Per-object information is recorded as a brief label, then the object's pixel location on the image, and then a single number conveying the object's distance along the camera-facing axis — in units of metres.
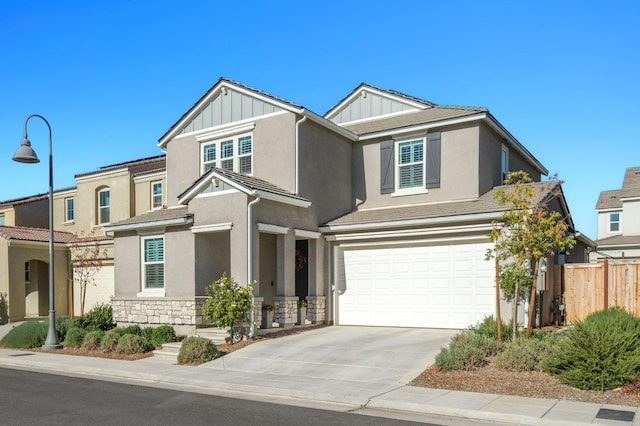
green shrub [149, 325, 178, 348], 15.98
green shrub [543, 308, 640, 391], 9.43
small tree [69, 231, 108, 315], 22.98
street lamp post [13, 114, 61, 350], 16.34
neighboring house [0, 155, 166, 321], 23.95
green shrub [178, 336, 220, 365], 13.30
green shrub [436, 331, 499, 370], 11.09
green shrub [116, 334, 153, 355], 14.91
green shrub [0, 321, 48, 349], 17.19
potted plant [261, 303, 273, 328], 16.38
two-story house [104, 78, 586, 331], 16.16
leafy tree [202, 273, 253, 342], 14.63
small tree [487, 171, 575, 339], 12.05
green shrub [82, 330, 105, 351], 15.89
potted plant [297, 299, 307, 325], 17.38
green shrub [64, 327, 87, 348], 16.48
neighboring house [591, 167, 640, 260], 31.77
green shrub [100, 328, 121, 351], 15.40
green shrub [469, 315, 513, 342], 12.95
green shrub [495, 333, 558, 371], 10.76
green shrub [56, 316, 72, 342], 18.06
